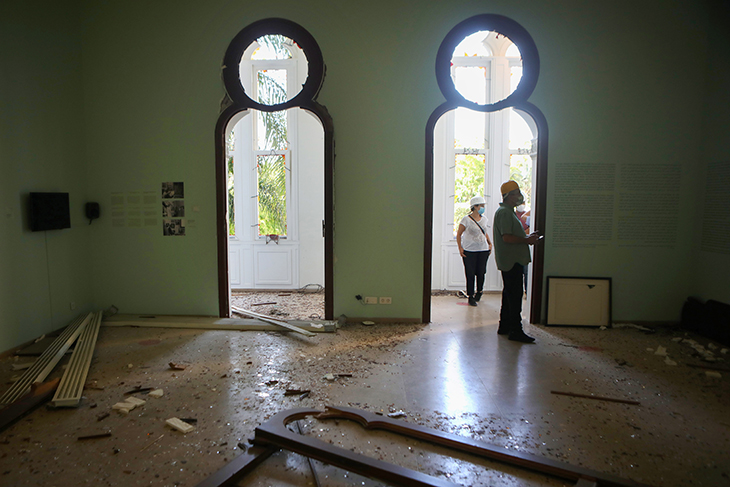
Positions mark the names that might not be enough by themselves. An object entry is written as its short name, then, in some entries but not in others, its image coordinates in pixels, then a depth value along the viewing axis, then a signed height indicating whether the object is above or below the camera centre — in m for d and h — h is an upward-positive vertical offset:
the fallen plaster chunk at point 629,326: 4.95 -1.27
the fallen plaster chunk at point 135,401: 3.06 -1.34
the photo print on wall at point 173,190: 5.13 +0.28
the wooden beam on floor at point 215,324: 4.83 -1.25
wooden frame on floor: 2.16 -1.31
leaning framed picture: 5.02 -0.97
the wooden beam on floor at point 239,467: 2.16 -1.34
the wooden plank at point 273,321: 4.66 -1.22
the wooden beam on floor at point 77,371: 3.04 -1.28
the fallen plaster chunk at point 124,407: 2.95 -1.34
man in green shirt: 4.43 -0.36
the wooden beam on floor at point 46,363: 3.15 -1.26
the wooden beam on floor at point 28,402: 2.79 -1.31
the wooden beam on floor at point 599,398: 3.16 -1.35
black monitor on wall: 4.34 +0.02
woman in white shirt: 6.06 -0.43
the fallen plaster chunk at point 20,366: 3.68 -1.31
